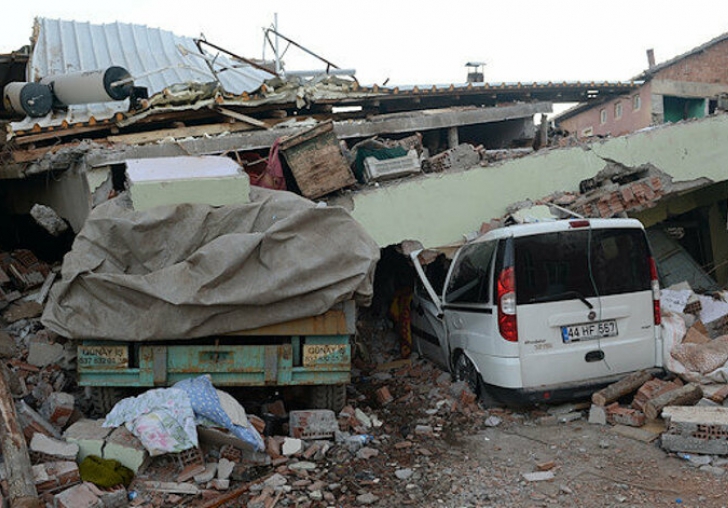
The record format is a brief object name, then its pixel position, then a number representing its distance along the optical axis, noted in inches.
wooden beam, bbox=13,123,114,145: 331.0
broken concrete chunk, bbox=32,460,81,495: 160.2
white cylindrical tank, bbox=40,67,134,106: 380.5
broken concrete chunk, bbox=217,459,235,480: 175.9
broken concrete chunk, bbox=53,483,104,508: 150.4
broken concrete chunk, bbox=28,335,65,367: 254.1
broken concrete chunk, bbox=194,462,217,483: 173.5
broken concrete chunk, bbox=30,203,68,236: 344.2
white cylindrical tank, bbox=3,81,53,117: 372.5
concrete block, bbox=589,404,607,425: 212.1
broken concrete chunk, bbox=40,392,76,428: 200.7
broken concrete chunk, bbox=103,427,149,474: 173.2
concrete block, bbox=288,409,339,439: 205.0
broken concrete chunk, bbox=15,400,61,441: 184.1
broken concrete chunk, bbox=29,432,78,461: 172.4
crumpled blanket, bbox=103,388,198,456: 173.5
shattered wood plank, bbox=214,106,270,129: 360.5
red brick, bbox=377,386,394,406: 262.4
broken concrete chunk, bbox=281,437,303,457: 193.2
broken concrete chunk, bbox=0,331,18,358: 259.1
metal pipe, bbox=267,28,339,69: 466.6
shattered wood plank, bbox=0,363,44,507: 151.9
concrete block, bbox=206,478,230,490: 171.5
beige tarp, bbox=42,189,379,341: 196.1
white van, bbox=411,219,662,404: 215.5
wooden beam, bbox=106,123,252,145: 334.3
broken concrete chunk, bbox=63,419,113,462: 177.0
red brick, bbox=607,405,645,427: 206.8
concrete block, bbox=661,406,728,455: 179.0
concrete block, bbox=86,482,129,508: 158.6
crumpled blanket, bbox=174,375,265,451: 180.7
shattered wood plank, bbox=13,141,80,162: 328.5
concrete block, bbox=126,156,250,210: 228.2
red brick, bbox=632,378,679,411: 212.1
